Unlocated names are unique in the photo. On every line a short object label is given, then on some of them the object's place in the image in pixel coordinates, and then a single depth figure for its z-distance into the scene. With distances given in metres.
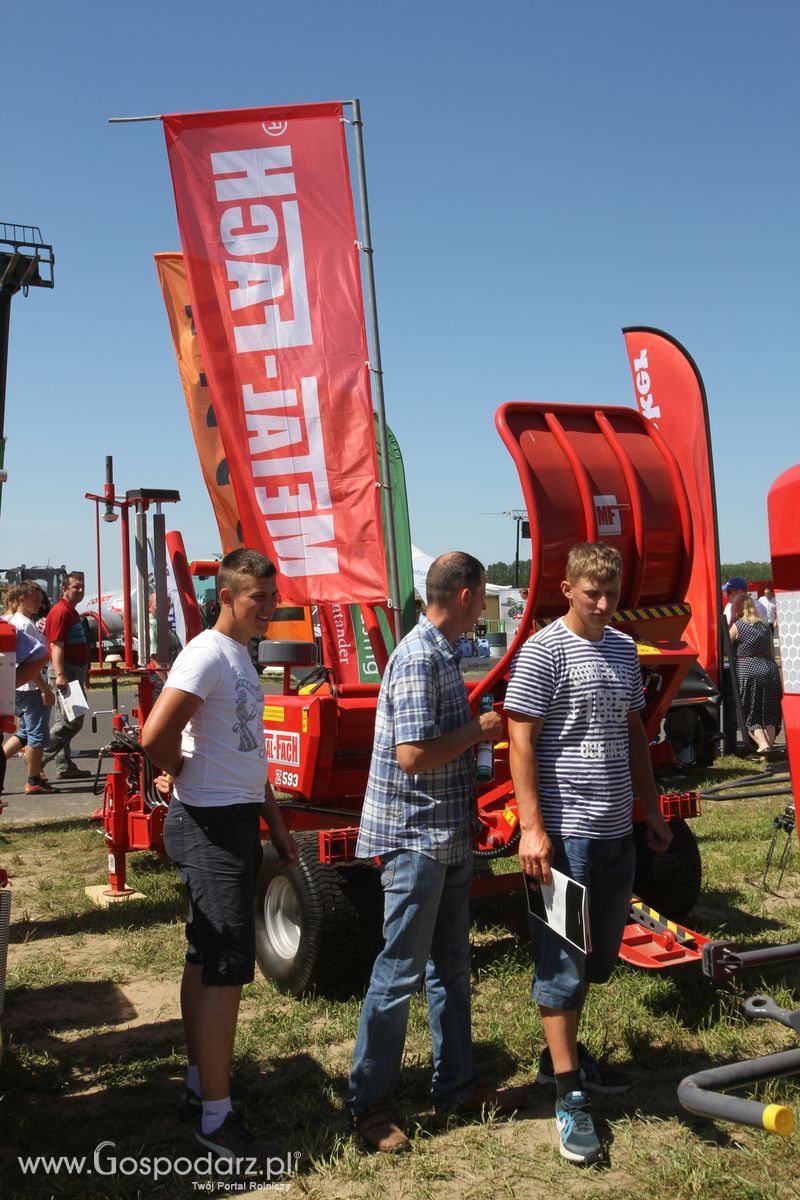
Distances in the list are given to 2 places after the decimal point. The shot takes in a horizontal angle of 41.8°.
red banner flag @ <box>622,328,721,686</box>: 10.30
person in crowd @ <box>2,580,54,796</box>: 10.10
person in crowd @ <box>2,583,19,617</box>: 8.32
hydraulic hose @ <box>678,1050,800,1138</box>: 1.94
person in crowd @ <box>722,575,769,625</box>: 12.64
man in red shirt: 10.48
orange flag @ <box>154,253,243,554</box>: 8.23
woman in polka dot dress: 11.62
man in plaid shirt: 3.26
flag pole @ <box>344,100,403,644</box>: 5.34
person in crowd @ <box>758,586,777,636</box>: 16.88
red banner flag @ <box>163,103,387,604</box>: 5.57
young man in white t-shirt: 3.22
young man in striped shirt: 3.33
